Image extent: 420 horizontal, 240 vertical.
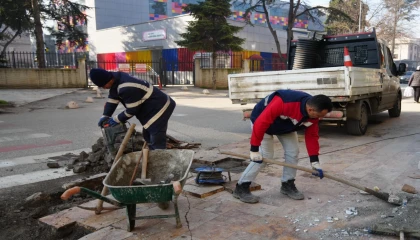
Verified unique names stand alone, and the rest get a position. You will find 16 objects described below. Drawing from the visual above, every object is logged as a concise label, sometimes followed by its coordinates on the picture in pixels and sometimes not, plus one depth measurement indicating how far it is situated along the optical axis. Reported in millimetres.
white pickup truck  7133
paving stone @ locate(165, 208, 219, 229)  3602
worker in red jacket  3730
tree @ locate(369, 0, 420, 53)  31656
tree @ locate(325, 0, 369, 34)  31616
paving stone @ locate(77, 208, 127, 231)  3643
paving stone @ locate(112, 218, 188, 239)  3365
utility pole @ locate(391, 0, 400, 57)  31797
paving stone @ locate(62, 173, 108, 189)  4816
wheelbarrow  3104
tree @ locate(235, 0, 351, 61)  22838
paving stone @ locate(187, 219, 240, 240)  3317
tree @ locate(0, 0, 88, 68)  21156
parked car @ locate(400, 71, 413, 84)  33516
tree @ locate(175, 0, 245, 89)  22422
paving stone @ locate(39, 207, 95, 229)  3704
